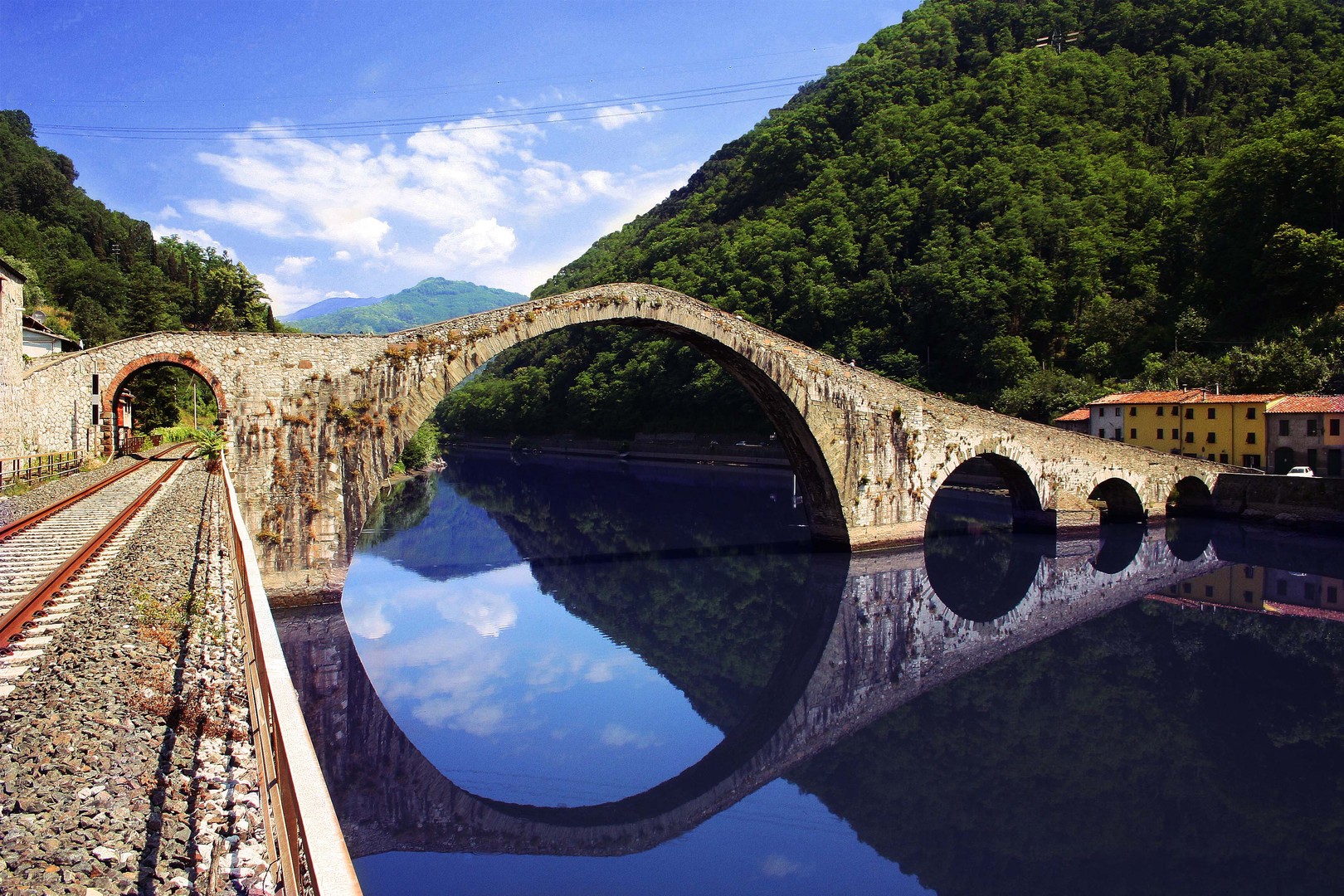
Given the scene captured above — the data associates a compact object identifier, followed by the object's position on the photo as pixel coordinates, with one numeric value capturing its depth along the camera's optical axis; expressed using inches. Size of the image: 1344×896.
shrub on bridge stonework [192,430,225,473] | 825.0
